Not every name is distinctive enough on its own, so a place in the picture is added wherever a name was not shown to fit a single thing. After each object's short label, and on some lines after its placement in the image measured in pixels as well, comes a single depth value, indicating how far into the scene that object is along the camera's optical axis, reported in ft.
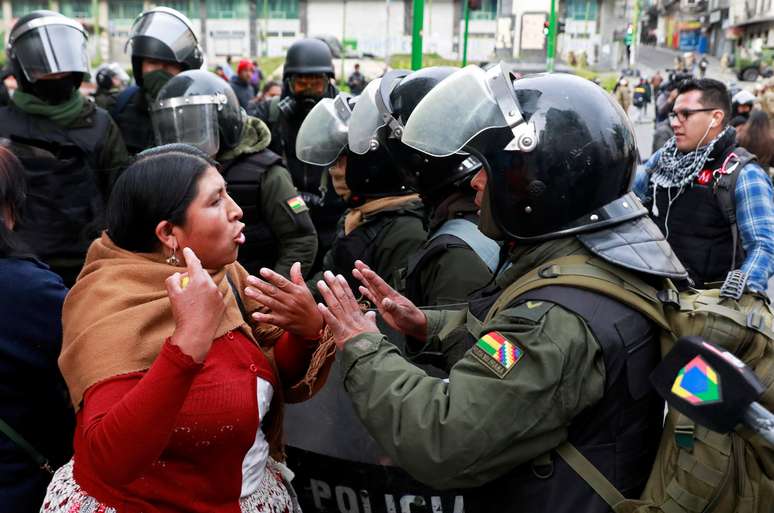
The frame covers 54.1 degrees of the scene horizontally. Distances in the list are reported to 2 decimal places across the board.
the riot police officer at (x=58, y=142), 12.92
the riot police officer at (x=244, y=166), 13.09
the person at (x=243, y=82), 34.52
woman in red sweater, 5.52
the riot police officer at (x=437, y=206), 8.95
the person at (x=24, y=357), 6.97
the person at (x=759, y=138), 20.06
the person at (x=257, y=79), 68.05
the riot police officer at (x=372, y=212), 10.73
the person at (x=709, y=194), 14.74
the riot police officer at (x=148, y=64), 16.02
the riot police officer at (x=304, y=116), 17.42
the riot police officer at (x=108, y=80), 27.87
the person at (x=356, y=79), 93.61
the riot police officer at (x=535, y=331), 5.51
